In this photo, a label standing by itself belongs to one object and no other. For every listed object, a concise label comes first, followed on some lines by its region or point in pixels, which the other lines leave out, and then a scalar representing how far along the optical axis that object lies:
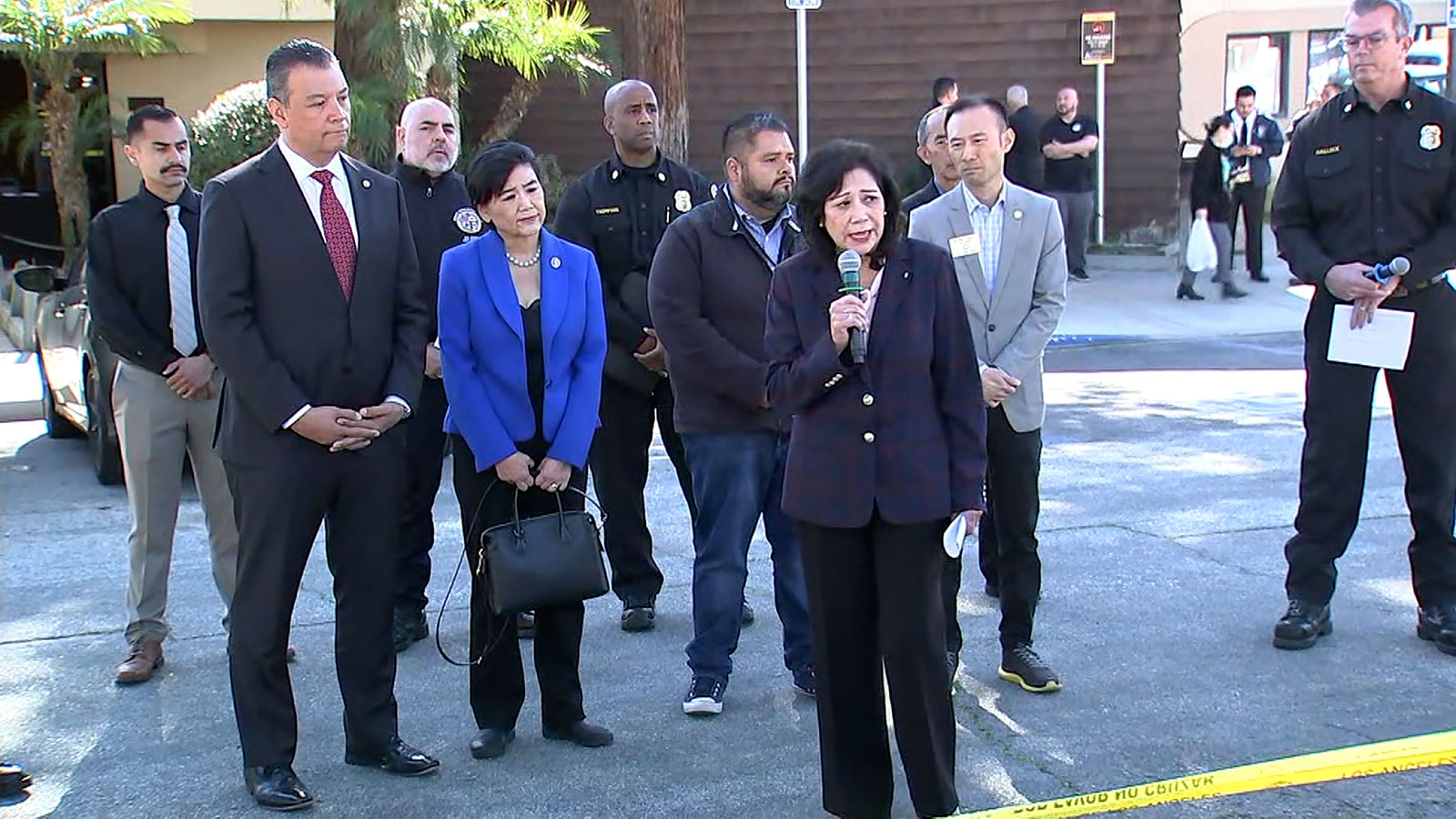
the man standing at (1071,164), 17.14
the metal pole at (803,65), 14.30
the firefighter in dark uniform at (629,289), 6.31
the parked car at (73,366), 8.80
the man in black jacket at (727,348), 5.30
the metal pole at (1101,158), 18.64
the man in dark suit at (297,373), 4.52
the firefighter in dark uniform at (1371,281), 5.58
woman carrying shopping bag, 15.63
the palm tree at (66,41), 15.37
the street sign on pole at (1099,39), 18.42
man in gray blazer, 5.32
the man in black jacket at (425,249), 6.11
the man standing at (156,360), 5.68
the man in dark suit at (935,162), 6.26
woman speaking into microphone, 4.07
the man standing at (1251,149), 16.16
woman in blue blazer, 4.94
